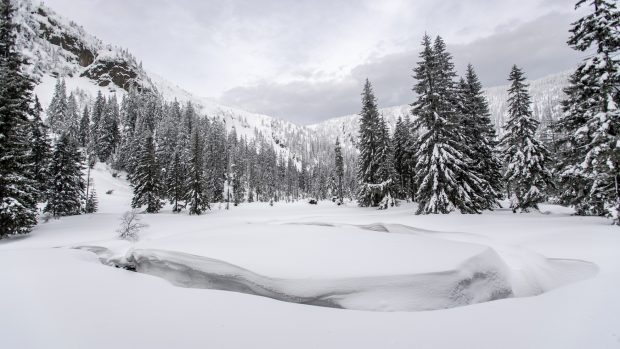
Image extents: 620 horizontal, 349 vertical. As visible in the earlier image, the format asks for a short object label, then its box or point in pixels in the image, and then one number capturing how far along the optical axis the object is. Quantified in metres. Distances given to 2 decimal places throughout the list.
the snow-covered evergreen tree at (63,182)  32.62
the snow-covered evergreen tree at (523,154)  22.36
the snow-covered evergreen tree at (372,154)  32.75
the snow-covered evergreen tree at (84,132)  73.94
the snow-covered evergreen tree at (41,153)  29.17
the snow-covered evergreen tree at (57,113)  76.25
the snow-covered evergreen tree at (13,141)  17.34
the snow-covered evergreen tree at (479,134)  25.31
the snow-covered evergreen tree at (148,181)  39.31
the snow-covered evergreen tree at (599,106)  13.05
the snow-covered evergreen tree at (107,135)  72.14
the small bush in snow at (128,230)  19.50
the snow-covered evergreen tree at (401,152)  39.55
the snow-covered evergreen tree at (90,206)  39.77
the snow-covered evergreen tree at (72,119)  73.09
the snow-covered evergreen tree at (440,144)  21.45
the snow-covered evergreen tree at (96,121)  71.50
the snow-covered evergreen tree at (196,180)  40.34
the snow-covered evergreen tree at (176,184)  42.59
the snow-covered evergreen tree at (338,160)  54.00
